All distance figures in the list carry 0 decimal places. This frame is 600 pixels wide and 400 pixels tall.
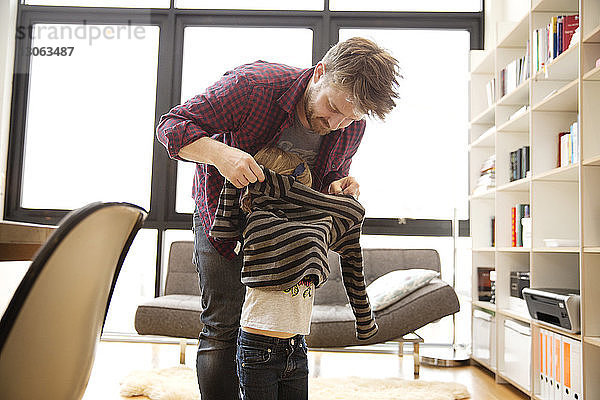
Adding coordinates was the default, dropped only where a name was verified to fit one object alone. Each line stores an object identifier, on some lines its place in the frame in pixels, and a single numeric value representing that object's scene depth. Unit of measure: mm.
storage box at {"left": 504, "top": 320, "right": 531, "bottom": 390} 2979
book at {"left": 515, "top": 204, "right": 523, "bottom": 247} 3362
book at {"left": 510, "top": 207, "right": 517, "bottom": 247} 3420
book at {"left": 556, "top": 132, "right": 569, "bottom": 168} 2875
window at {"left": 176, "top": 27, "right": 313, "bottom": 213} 4922
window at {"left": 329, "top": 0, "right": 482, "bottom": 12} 4895
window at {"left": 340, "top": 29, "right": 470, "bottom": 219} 4730
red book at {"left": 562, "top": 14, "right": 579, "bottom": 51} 2746
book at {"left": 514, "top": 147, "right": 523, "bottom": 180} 3326
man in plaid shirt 1407
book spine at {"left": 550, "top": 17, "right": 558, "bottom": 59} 2807
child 1386
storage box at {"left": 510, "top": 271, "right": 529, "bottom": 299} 3232
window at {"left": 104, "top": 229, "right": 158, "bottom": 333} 4750
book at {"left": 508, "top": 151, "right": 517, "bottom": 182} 3412
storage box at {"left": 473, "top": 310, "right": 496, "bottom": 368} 3535
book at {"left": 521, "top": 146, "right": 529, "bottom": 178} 3250
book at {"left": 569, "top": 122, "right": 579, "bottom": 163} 2643
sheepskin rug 2846
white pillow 3504
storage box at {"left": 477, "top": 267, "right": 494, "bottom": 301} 3861
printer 2473
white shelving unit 2426
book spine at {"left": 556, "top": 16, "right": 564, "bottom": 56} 2775
